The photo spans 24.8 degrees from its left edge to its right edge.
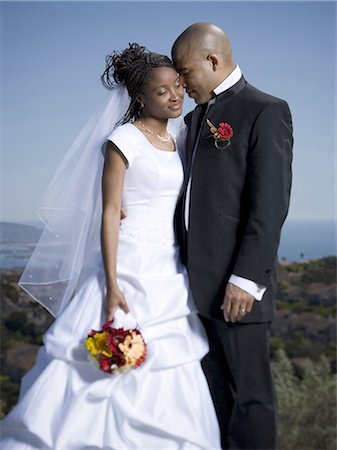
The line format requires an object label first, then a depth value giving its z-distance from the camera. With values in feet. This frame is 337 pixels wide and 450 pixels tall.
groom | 11.20
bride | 11.13
